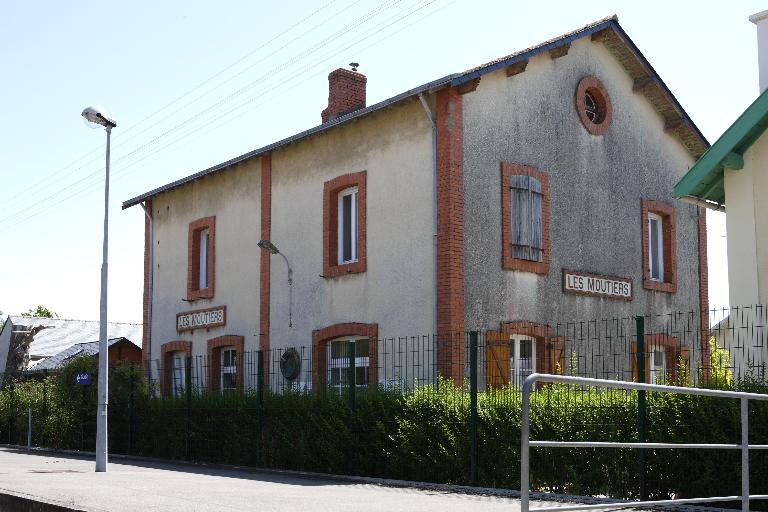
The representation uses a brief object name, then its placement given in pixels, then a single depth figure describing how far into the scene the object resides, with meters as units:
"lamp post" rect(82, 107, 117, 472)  16.23
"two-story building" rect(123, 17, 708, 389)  17.22
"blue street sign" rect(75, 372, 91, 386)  21.12
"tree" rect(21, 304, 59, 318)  87.50
